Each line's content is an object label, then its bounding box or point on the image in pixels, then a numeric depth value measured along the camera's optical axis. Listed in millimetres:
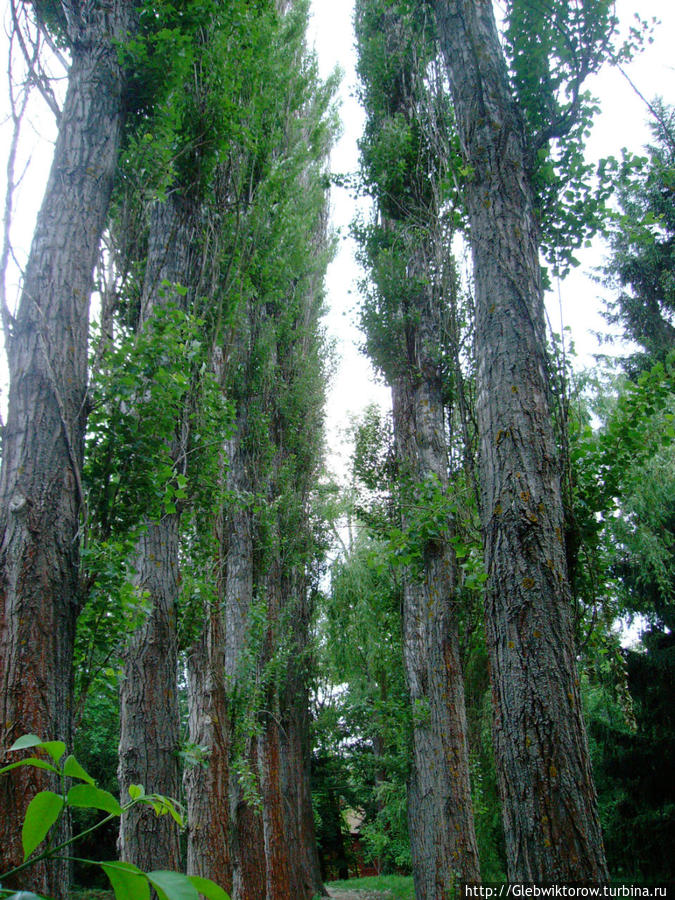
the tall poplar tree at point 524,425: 2861
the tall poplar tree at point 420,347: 6629
